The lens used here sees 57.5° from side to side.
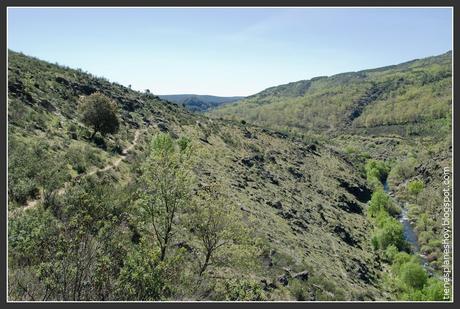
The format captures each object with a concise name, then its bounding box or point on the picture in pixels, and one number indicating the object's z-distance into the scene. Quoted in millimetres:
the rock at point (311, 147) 115094
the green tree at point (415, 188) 99250
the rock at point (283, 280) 32688
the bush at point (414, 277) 48562
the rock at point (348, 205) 77750
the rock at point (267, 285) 29984
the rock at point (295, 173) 83575
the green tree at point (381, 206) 81062
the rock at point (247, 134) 100619
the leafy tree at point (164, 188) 21578
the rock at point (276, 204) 56688
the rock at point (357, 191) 92656
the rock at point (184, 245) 27598
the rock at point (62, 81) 68538
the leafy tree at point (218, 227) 22547
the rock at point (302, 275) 35119
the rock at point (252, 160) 73988
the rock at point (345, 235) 59719
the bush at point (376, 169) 117775
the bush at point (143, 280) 15875
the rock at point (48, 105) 52331
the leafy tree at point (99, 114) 48188
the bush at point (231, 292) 19859
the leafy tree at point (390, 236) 62125
